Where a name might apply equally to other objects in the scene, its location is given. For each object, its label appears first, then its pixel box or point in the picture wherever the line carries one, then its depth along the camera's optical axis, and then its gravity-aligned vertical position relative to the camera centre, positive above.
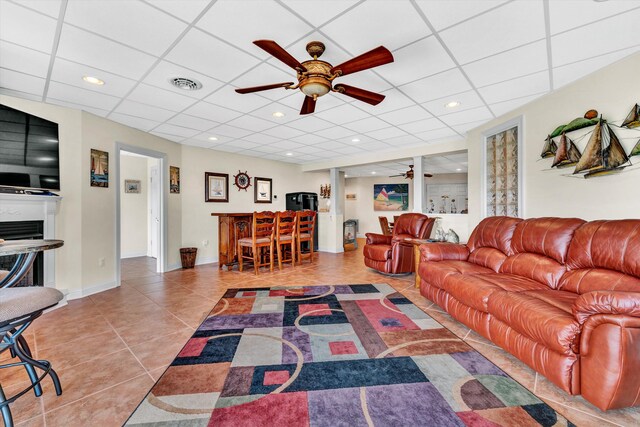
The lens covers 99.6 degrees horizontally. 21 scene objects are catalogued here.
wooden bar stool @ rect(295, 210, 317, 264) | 5.26 -0.33
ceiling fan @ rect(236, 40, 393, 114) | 1.79 +1.05
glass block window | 3.60 +0.56
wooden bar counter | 5.01 -0.46
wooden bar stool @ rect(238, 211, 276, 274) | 4.53 -0.44
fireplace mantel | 2.77 +0.02
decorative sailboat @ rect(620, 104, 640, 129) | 2.17 +0.76
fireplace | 2.79 -0.23
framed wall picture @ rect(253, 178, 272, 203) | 6.56 +0.58
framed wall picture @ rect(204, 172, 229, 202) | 5.68 +0.57
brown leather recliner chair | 4.31 -0.56
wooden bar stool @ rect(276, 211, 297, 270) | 4.85 -0.34
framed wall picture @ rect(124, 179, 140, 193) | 6.24 +0.65
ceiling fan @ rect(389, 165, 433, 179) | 7.48 +1.10
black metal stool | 1.23 -0.48
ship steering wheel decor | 6.18 +0.76
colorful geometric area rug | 1.40 -1.05
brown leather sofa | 1.35 -0.59
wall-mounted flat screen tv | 2.73 +0.68
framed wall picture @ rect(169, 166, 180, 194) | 5.07 +0.65
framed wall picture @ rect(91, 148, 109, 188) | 3.67 +0.63
